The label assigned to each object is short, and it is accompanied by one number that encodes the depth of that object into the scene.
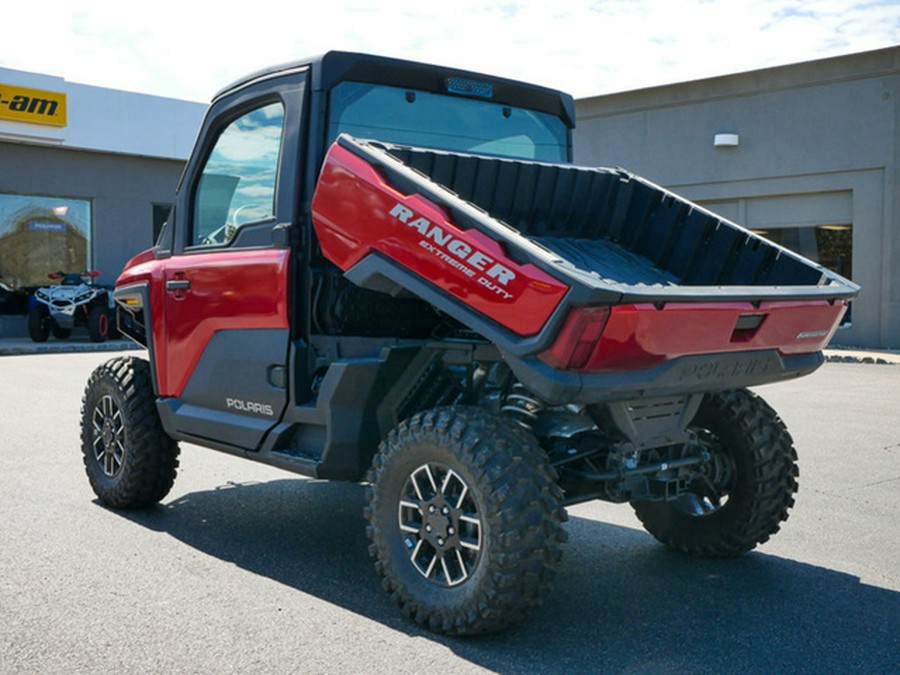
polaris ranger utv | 3.99
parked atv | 21.84
